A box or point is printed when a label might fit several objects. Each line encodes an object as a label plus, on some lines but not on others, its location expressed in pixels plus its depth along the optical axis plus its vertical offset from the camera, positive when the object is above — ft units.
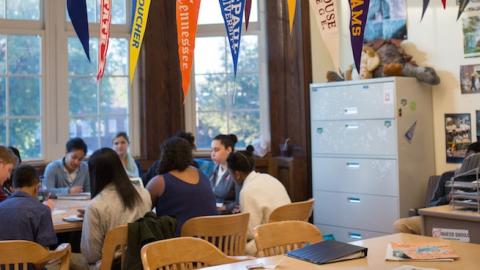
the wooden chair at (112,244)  9.93 -1.74
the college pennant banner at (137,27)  11.28 +2.23
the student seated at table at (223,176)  15.20 -0.98
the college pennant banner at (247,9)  13.25 +2.96
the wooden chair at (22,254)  8.73 -1.66
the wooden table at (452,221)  10.91 -1.69
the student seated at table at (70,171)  16.49 -0.79
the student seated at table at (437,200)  15.39 -1.79
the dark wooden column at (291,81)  20.36 +2.01
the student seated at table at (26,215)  10.15 -1.25
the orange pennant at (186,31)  11.54 +2.19
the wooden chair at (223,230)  10.61 -1.67
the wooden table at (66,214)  11.51 -1.52
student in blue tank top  11.80 -0.98
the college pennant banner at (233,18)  11.73 +2.48
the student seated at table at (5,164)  12.25 -0.41
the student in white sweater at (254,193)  12.60 -1.20
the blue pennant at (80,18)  9.89 +2.16
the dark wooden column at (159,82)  20.45 +2.09
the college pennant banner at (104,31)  10.91 +2.11
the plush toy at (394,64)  17.40 +2.23
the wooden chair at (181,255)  7.77 -1.58
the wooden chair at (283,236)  9.24 -1.60
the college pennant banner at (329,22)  11.14 +2.22
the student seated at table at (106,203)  10.90 -1.15
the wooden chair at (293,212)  11.70 -1.51
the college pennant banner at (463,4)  15.96 +3.61
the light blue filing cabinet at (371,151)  16.99 -0.48
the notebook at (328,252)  7.84 -1.60
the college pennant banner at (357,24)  10.85 +2.09
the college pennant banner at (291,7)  11.43 +2.58
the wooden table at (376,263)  7.55 -1.69
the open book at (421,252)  7.91 -1.65
